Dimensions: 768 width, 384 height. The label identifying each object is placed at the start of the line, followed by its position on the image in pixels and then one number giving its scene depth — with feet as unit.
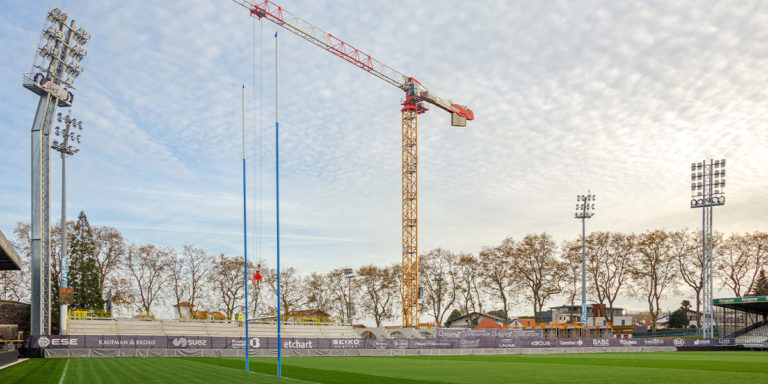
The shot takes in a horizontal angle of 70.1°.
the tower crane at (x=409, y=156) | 271.90
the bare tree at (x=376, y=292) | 314.35
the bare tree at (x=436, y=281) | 308.40
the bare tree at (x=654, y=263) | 267.39
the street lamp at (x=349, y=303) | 302.45
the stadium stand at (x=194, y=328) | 156.97
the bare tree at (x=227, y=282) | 265.95
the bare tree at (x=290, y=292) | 297.53
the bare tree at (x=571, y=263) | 277.60
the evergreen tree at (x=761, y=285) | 271.69
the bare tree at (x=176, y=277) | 253.03
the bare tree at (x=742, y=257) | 259.19
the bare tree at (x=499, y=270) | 289.33
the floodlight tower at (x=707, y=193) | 211.61
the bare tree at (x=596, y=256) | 275.39
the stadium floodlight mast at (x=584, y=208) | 214.69
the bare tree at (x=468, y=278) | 303.48
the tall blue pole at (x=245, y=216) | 73.13
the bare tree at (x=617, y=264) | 273.13
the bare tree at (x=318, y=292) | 310.86
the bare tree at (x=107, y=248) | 231.50
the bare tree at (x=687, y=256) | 264.31
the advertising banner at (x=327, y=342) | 122.52
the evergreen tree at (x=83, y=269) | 223.51
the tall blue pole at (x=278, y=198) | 63.41
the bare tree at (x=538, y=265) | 281.74
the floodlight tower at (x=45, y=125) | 135.64
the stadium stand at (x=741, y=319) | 219.82
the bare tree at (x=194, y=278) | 258.16
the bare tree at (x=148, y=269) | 243.19
